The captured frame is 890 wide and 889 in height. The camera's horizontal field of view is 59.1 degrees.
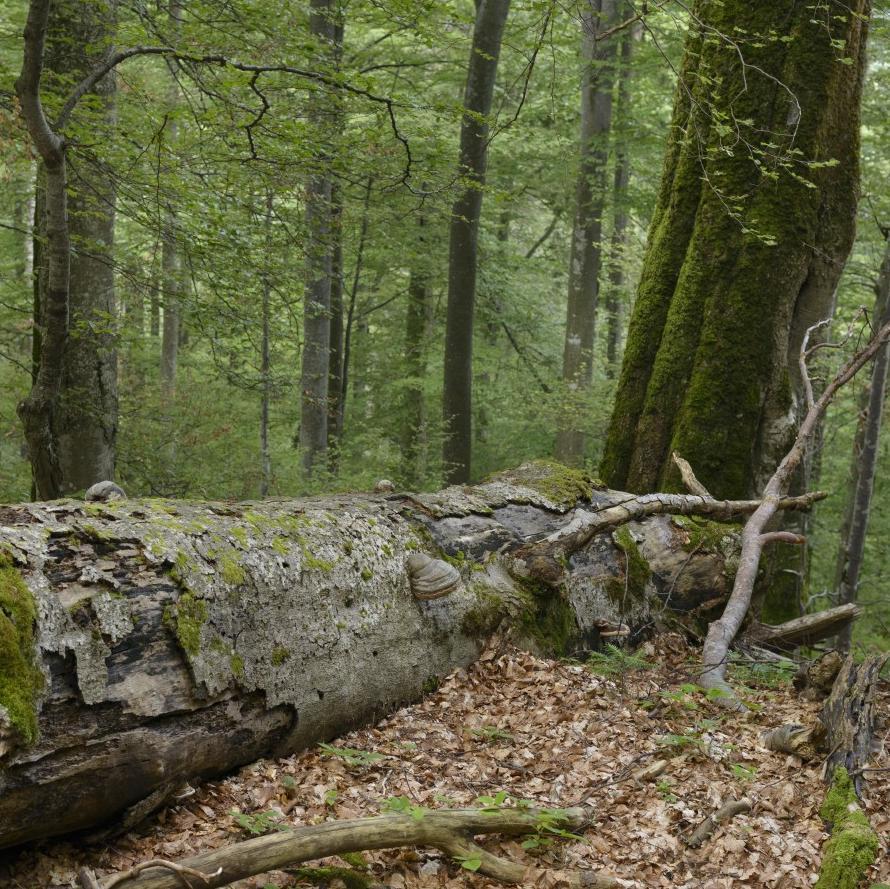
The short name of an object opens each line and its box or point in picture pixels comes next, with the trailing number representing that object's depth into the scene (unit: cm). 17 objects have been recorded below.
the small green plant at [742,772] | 353
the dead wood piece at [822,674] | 459
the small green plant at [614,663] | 497
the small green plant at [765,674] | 517
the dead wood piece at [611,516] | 515
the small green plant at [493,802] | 300
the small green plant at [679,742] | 387
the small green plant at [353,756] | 362
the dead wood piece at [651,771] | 364
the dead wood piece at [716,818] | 316
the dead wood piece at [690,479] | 649
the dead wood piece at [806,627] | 621
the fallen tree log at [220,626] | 276
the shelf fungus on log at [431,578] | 442
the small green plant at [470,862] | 273
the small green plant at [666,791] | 345
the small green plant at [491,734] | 407
